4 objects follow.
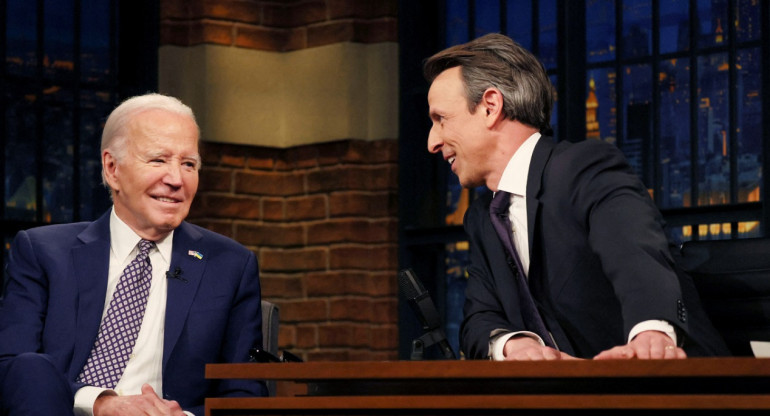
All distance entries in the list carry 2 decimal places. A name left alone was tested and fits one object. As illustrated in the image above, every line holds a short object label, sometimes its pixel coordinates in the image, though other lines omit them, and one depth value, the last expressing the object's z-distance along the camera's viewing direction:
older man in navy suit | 5.27
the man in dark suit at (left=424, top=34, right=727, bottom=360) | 4.36
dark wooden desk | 2.98
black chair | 4.98
